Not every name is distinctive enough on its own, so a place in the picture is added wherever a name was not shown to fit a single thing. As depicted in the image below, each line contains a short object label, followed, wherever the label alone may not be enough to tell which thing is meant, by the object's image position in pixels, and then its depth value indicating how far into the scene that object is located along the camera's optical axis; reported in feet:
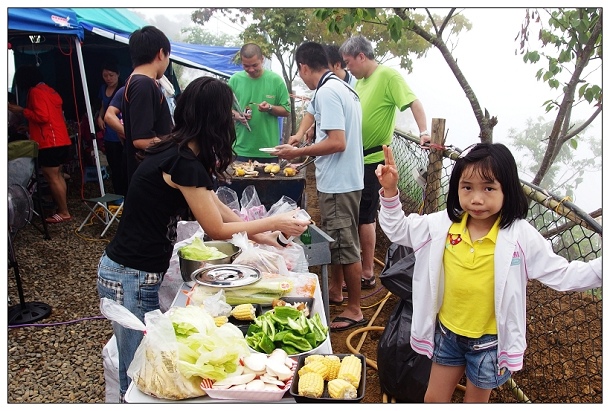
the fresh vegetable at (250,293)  7.64
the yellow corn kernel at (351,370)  5.69
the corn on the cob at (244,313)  7.14
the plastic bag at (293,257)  9.50
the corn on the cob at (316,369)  5.76
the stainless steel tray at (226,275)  7.80
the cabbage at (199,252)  8.64
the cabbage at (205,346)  5.50
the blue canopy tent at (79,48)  17.35
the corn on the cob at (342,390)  5.42
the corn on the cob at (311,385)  5.36
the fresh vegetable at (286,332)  6.40
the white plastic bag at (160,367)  5.40
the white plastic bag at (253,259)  8.85
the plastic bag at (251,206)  12.19
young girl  6.72
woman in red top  20.98
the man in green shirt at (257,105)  19.27
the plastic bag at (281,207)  11.97
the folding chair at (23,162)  16.46
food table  5.48
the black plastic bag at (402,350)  9.17
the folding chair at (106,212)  20.93
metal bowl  8.48
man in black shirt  11.48
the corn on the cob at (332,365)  5.87
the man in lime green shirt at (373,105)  14.69
